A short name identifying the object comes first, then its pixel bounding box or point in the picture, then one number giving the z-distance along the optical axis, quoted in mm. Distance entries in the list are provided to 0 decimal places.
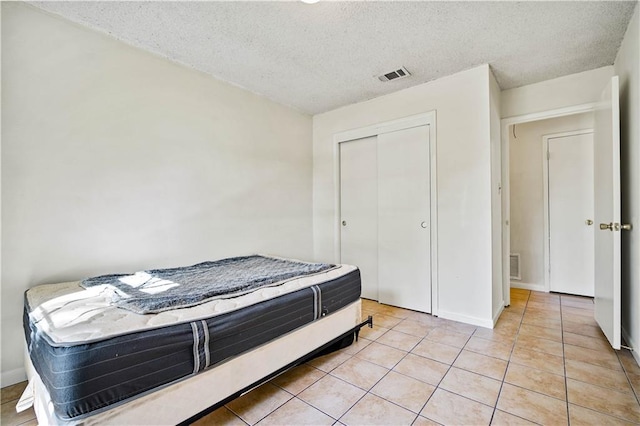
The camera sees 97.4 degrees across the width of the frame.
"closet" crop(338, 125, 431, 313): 3090
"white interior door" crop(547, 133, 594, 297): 3514
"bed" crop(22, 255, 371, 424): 1018
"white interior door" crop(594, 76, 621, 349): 2055
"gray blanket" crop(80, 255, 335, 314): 1486
